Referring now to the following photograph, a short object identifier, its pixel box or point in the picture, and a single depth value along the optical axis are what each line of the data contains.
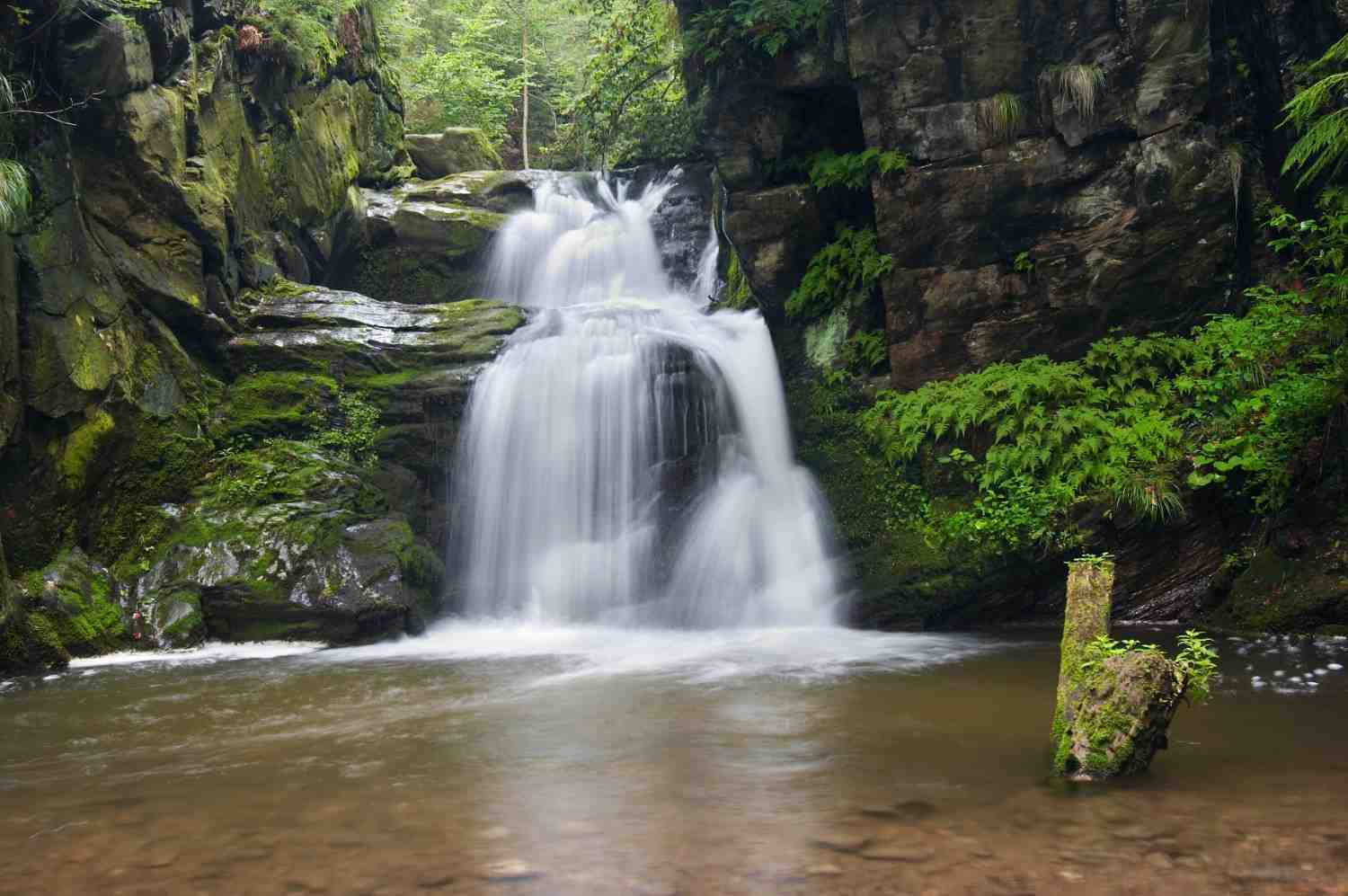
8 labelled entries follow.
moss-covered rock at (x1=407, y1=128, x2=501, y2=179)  20.53
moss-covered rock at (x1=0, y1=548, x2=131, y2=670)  8.66
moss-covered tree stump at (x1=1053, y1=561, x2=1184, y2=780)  4.25
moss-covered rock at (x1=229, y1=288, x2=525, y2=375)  12.39
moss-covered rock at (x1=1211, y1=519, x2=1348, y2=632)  8.16
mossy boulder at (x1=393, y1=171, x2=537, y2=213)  17.92
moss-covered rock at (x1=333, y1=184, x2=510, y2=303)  16.84
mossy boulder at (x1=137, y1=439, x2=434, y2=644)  9.93
